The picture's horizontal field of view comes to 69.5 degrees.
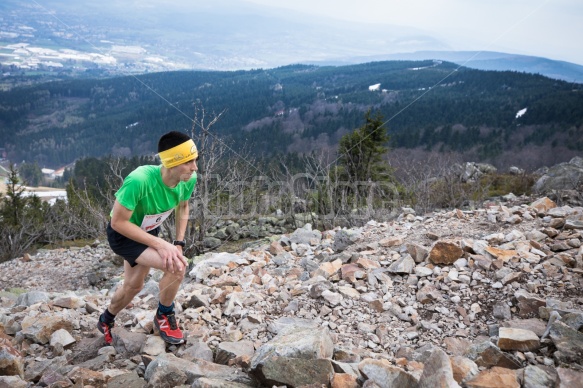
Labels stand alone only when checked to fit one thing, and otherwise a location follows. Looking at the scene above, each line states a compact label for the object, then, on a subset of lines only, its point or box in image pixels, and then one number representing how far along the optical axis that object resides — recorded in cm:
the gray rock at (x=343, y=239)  654
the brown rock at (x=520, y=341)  315
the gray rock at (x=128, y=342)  364
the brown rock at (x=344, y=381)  269
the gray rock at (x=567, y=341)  290
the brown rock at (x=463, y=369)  278
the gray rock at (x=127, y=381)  290
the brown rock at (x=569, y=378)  254
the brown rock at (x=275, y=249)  675
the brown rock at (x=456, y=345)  339
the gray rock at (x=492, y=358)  301
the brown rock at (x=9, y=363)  314
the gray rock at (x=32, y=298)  533
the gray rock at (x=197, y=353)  341
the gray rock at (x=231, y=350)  338
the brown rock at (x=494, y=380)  266
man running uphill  310
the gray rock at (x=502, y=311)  381
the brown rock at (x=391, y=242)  581
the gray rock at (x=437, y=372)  249
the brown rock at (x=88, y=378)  288
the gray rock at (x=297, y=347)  282
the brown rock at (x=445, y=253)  484
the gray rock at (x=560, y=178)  1625
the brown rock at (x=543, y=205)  690
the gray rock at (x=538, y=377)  268
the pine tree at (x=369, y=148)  2250
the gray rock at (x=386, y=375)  265
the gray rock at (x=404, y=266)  480
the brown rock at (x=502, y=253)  464
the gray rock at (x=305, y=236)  724
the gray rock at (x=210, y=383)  258
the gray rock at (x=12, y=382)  295
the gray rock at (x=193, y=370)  288
